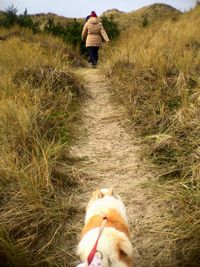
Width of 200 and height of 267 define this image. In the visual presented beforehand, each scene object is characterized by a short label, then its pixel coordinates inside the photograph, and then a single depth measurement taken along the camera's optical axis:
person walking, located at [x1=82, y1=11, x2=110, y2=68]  12.40
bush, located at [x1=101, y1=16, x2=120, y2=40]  15.50
